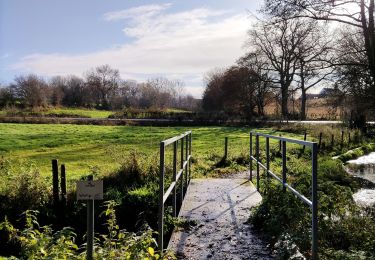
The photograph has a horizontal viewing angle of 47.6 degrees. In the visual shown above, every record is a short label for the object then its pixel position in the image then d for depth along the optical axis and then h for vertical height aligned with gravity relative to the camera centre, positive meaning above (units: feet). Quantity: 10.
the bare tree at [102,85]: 287.28 +18.01
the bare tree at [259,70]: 160.04 +15.32
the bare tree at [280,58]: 154.19 +19.68
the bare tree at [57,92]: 251.00 +11.61
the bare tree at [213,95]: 182.52 +7.05
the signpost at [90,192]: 11.86 -2.27
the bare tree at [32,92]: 223.51 +10.88
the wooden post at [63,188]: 32.44 -5.96
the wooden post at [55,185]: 31.40 -5.56
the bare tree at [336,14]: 54.29 +12.71
